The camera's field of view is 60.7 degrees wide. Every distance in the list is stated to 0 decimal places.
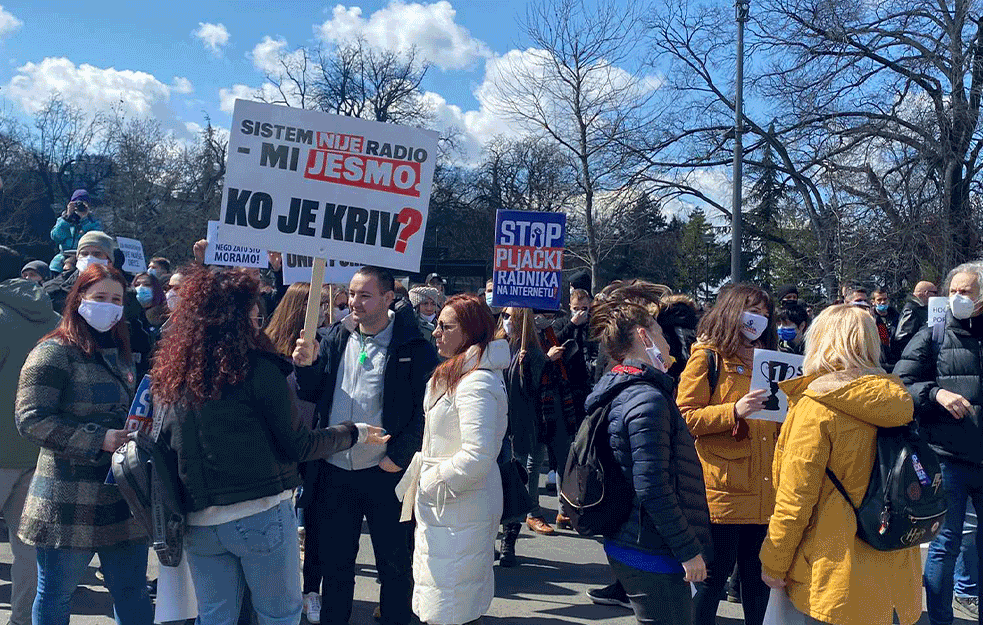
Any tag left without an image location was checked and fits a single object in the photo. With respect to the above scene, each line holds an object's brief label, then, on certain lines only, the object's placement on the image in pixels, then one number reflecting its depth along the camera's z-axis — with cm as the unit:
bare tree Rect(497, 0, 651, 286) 2236
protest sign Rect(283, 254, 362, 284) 532
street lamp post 1752
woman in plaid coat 342
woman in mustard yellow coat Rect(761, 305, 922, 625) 308
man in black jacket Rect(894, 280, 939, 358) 852
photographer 1033
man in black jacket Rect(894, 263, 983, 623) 452
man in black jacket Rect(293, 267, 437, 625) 432
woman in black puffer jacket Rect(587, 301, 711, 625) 311
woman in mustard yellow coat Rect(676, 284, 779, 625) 409
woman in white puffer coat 373
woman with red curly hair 309
